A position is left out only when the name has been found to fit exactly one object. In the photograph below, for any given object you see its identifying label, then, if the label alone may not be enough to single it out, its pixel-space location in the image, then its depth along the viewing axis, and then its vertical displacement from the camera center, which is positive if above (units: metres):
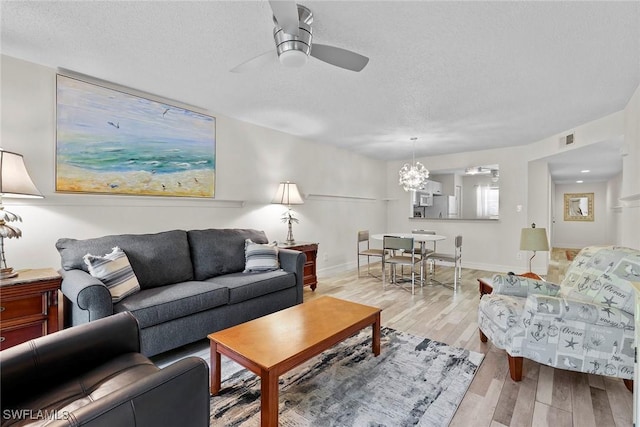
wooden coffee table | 1.48 -0.77
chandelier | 4.64 +0.59
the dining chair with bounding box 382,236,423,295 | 4.01 -0.50
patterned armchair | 1.72 -0.69
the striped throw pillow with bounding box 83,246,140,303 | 2.13 -0.46
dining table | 4.18 -0.37
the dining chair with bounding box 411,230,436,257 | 5.30 -0.35
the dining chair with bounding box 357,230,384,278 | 4.87 -0.65
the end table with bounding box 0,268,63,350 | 1.81 -0.62
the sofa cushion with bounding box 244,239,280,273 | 3.08 -0.49
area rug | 1.63 -1.14
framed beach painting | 2.53 +0.67
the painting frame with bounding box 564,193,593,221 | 8.34 +0.22
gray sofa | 2.04 -0.64
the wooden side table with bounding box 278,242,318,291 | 3.97 -0.67
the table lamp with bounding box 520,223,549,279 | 2.77 -0.25
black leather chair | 0.90 -0.65
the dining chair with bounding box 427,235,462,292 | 4.25 -0.65
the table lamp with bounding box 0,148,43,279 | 1.88 +0.17
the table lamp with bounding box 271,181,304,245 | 4.06 +0.23
